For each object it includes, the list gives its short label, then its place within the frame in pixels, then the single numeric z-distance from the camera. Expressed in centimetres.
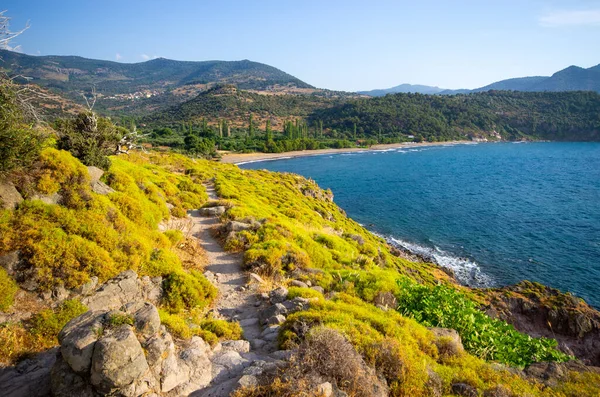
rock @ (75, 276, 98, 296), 813
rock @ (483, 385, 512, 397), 579
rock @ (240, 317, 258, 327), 916
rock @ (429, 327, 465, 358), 750
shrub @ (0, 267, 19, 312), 715
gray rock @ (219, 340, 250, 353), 735
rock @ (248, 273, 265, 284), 1184
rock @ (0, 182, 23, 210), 879
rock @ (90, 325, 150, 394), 495
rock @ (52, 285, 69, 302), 781
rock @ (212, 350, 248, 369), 654
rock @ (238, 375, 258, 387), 529
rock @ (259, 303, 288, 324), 904
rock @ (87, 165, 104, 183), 1221
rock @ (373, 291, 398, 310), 1088
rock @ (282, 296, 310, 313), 914
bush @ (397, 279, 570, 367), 859
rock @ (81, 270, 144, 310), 801
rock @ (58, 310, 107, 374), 512
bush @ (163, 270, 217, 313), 931
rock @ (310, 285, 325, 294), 1124
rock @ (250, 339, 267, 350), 771
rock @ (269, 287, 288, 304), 1014
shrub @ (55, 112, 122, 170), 1310
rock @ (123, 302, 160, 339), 605
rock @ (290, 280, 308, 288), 1170
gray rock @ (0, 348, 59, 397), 544
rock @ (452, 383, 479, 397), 599
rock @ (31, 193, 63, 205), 959
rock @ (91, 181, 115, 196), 1176
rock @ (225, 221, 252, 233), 1580
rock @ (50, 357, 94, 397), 507
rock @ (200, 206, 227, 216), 1872
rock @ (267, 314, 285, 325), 863
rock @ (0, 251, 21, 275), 784
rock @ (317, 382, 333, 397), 488
